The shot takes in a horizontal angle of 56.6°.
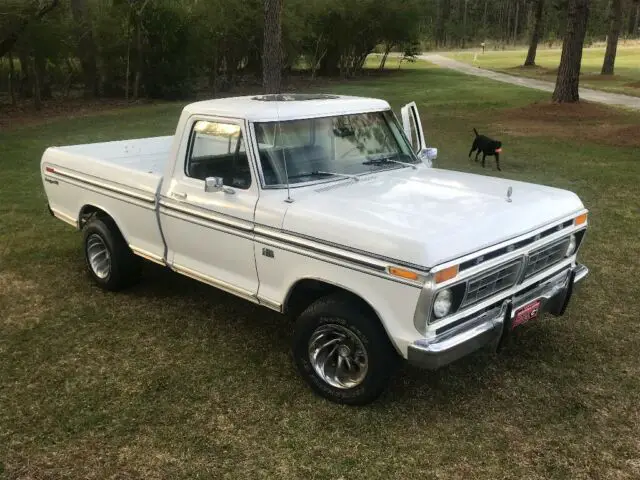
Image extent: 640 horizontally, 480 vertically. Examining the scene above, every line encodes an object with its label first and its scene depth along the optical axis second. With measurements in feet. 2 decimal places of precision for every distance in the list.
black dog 36.60
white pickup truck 11.59
